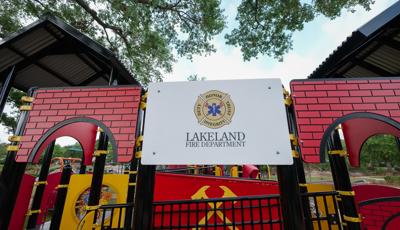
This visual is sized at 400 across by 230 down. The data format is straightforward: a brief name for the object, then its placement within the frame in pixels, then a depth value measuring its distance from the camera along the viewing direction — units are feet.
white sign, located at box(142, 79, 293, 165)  6.36
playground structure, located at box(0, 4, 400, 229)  6.68
